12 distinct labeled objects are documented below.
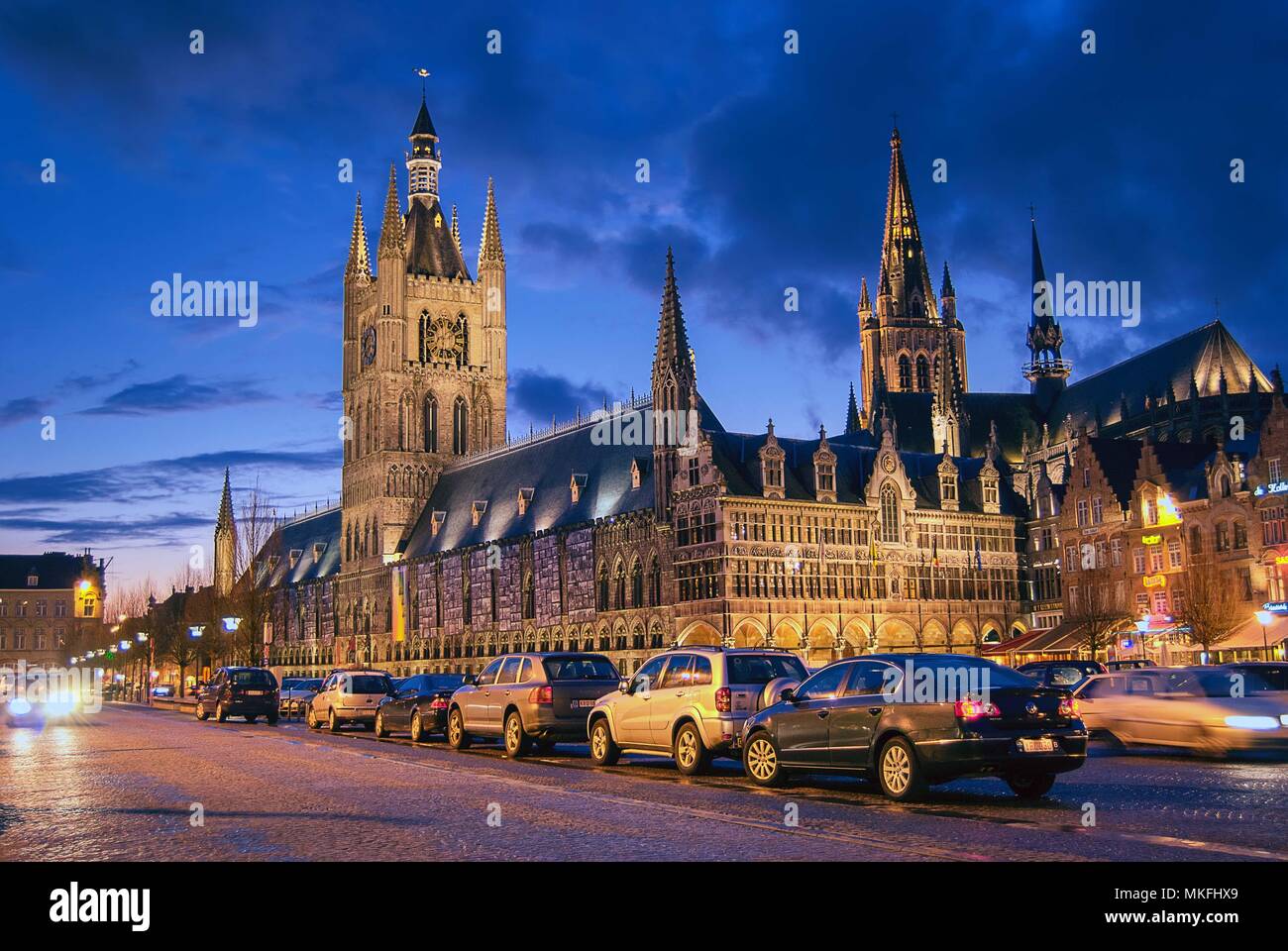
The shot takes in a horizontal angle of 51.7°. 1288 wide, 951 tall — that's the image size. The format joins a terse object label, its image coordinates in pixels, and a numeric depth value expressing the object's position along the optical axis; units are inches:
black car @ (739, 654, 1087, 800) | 571.5
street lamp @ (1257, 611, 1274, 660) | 1955.0
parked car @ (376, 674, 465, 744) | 1140.5
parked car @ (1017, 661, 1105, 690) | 1155.9
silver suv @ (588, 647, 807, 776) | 735.7
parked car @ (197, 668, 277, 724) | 1638.8
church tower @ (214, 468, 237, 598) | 5782.5
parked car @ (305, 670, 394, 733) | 1358.3
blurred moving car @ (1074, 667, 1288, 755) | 833.5
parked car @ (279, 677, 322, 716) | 2117.1
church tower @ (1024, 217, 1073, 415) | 4990.7
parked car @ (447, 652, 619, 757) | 908.0
